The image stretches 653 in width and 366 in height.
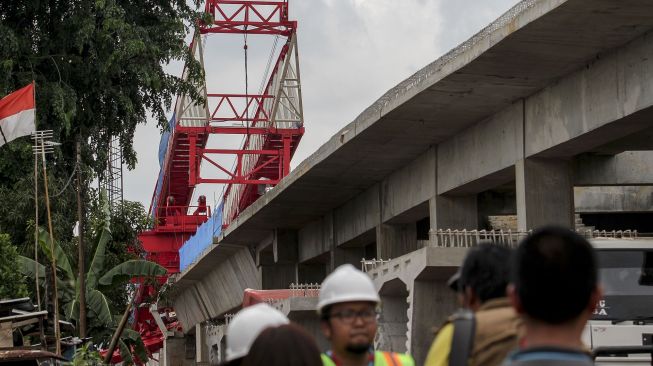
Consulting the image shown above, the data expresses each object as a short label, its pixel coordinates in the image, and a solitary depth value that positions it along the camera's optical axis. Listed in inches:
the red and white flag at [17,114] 1296.8
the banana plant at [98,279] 1481.3
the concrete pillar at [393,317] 1259.2
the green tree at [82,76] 1529.3
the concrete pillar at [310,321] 1544.0
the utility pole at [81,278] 1387.8
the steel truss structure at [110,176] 1651.1
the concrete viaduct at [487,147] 1013.8
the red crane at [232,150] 2500.0
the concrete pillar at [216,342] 2124.8
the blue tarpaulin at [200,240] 2285.9
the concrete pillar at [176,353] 2851.9
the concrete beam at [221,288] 2345.0
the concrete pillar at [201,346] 2645.2
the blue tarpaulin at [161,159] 2637.8
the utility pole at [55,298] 1065.5
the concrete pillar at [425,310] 1138.0
